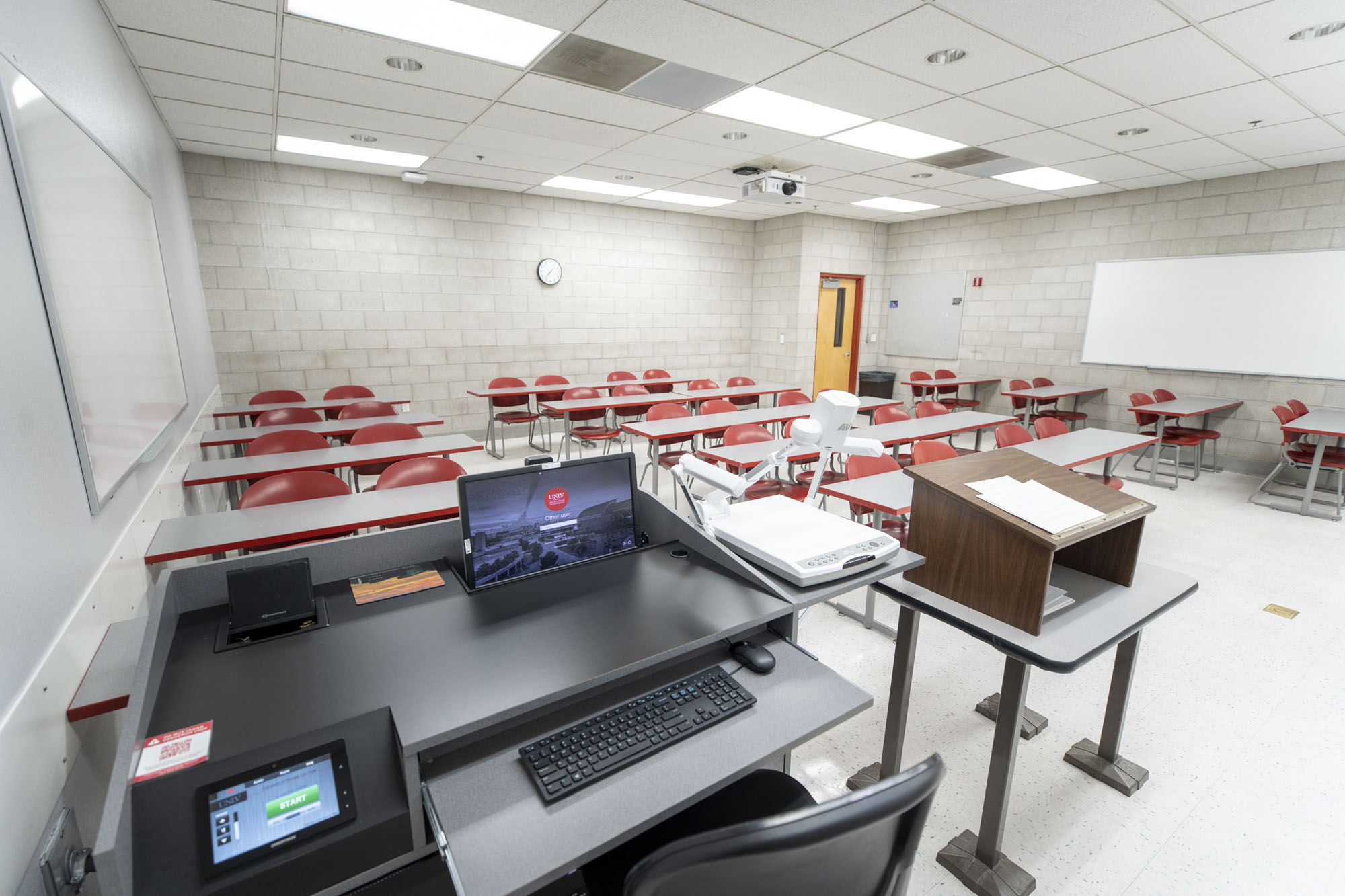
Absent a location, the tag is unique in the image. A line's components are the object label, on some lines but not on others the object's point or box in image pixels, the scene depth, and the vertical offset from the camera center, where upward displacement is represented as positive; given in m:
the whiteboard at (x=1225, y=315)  5.46 +0.14
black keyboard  1.01 -0.76
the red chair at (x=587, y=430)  5.27 -0.98
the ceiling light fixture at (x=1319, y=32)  2.85 +1.46
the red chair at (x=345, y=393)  5.45 -0.68
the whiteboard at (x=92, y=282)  1.46 +0.12
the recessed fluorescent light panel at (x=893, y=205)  7.14 +1.50
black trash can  9.03 -0.88
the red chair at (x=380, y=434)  3.64 -0.73
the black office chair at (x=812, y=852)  0.69 -0.67
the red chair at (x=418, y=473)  2.82 -0.74
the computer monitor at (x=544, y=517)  1.40 -0.49
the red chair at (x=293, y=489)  2.58 -0.76
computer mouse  1.30 -0.74
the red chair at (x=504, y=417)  6.06 -0.97
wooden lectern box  1.51 -0.59
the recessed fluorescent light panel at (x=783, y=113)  3.84 +1.47
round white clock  7.10 +0.62
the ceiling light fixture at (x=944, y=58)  3.13 +1.44
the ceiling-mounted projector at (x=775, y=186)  5.37 +1.30
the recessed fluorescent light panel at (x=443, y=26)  2.73 +1.46
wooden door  8.93 -0.13
